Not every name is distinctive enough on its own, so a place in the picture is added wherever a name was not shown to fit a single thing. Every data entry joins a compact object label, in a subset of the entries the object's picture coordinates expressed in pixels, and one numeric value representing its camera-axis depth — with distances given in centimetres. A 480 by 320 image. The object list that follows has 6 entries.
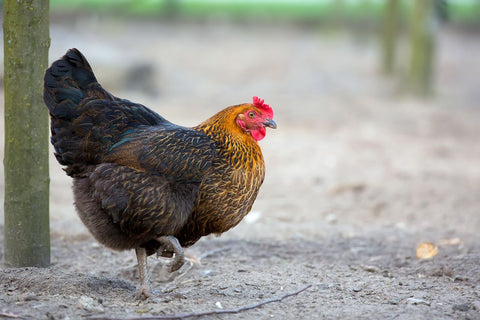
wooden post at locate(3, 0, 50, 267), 843
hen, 773
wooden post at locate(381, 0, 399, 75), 3375
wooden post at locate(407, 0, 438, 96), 2956
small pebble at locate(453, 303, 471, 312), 741
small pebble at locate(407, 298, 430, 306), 770
